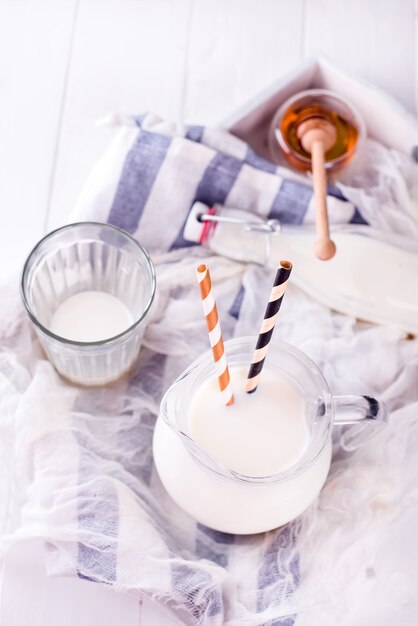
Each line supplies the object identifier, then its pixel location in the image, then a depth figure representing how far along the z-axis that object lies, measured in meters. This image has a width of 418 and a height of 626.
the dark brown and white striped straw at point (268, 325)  0.64
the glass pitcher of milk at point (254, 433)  0.74
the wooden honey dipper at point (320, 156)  0.86
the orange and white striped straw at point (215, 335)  0.65
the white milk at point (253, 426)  0.75
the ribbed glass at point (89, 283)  0.82
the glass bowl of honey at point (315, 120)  0.98
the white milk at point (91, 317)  0.86
